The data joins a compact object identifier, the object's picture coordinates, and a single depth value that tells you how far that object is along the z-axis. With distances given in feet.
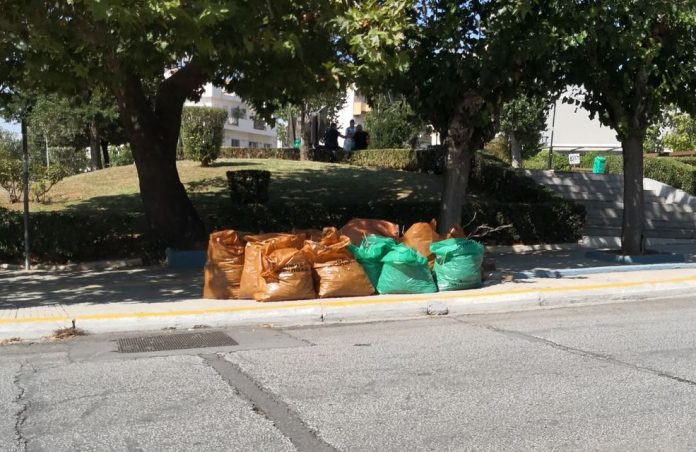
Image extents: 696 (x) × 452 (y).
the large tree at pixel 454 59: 33.43
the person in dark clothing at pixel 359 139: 82.43
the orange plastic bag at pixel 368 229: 36.06
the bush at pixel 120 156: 117.98
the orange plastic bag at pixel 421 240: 35.09
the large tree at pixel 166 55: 29.58
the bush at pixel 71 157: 115.55
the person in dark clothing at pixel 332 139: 81.71
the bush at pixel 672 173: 72.12
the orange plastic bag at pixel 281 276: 31.01
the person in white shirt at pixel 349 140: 83.46
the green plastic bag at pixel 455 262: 33.78
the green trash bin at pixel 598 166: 78.07
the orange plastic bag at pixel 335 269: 31.99
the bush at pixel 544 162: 110.36
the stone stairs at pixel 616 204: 57.72
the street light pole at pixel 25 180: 40.41
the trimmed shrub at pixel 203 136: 69.05
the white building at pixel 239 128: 215.31
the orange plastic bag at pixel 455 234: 35.72
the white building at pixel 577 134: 168.25
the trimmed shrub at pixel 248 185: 51.49
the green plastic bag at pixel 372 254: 32.86
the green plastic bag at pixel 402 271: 32.73
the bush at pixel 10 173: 50.37
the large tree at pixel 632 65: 36.73
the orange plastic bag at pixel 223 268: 32.22
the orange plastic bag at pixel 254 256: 31.50
